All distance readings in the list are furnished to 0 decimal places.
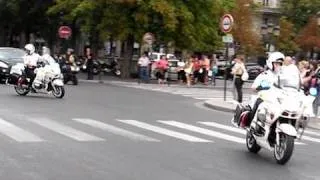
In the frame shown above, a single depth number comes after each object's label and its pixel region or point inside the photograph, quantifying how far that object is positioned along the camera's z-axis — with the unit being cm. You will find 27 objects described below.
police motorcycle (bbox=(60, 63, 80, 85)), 3259
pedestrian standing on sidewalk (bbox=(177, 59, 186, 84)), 4162
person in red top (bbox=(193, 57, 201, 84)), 4025
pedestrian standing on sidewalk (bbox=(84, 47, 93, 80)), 3872
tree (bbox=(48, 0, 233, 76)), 3922
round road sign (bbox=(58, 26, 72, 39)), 4382
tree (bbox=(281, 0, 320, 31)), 8562
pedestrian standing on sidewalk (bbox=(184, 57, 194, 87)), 3850
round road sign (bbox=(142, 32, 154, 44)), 3850
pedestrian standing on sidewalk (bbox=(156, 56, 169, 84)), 3900
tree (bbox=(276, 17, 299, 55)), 7869
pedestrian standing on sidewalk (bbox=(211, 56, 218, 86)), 4247
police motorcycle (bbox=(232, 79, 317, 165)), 1062
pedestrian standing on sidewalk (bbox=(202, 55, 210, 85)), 4050
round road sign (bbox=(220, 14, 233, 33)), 2586
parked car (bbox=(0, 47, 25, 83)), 3023
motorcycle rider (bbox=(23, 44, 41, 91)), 2305
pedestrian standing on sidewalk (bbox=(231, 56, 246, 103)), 2409
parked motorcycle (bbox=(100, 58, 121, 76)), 5012
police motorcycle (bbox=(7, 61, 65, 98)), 2261
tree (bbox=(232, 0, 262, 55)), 6956
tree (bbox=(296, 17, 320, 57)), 7831
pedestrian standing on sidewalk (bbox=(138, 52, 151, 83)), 3838
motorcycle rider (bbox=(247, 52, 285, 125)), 1131
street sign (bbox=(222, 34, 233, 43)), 2680
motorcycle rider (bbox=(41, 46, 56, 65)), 2328
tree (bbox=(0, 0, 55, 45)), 5256
